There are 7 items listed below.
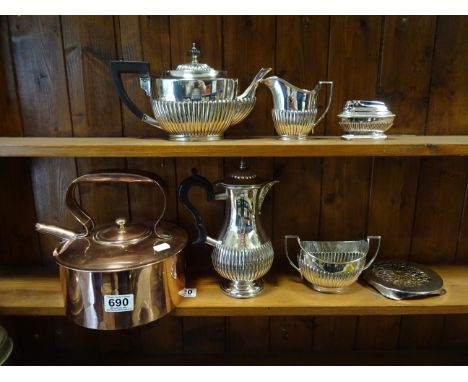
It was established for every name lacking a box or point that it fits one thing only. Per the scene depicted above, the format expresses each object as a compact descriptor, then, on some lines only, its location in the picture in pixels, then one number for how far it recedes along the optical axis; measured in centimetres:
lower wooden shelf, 74
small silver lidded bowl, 70
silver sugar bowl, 76
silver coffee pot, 74
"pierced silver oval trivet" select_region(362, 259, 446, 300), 76
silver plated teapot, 64
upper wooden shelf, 64
